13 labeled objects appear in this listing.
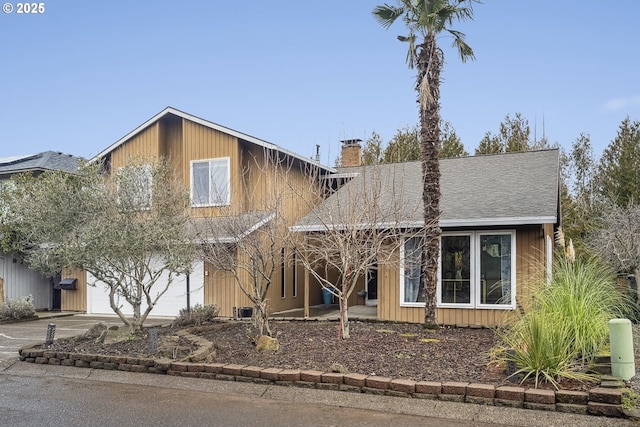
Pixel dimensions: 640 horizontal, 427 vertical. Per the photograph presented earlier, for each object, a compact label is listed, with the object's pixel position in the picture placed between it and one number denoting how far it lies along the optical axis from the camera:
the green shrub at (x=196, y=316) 12.40
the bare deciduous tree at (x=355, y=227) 9.76
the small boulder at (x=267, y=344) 8.91
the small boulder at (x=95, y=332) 10.77
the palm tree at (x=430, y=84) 11.27
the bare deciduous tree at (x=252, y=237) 10.45
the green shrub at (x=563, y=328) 6.66
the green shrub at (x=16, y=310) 15.73
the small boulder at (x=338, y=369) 7.23
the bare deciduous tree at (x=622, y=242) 13.78
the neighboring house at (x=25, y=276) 18.36
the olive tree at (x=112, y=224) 10.00
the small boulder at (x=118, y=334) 10.25
